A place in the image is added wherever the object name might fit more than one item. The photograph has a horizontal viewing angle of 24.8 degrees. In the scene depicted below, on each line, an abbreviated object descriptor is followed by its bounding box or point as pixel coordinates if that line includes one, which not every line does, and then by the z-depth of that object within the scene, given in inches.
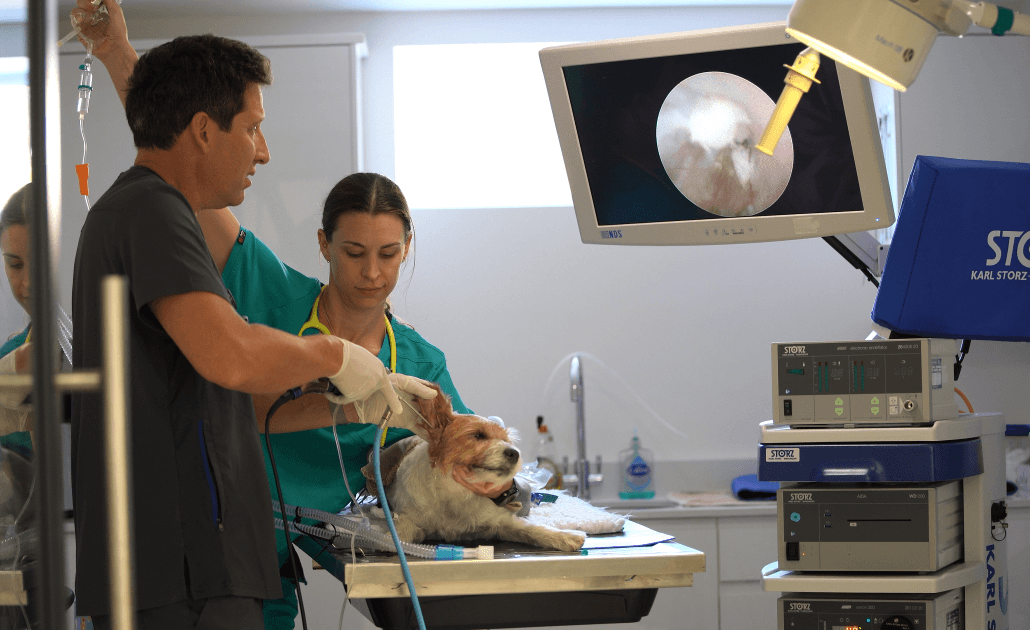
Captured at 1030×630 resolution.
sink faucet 257.3
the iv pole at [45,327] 100.7
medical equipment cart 185.7
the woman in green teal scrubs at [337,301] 188.7
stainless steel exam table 169.4
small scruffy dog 174.6
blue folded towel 250.9
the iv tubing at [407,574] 167.6
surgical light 154.5
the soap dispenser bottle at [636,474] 259.5
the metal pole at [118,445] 102.9
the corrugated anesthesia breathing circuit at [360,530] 170.9
